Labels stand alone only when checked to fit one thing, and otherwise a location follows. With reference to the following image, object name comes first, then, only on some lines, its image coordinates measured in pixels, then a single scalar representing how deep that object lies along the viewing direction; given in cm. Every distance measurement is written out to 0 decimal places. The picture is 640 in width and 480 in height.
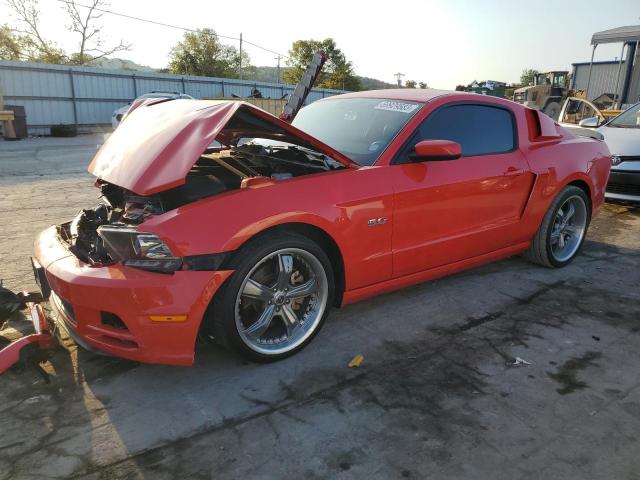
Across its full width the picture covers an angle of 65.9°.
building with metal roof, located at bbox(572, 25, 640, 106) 1332
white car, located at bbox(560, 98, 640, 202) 647
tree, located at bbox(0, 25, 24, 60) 2848
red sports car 243
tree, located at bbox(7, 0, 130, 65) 2867
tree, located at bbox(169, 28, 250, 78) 4475
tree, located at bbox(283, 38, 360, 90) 5303
